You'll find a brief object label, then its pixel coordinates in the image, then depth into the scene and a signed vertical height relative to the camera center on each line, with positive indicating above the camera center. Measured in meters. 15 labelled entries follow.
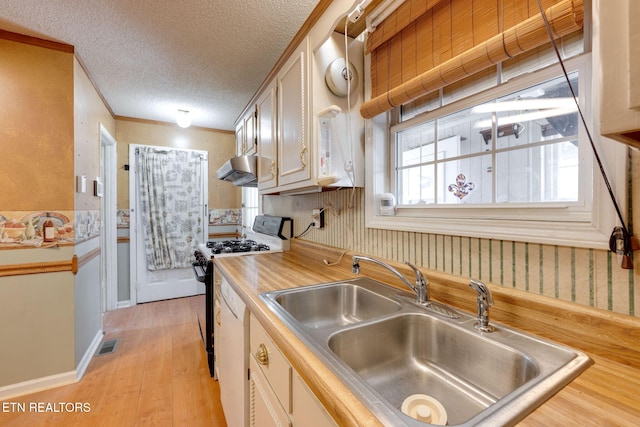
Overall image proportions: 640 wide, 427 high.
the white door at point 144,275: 3.32 -0.79
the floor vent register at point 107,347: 2.28 -1.16
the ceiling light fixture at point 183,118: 2.97 +1.03
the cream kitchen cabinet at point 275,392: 0.62 -0.49
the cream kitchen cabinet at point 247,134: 2.41 +0.76
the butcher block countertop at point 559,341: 0.47 -0.34
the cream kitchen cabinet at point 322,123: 1.35 +0.46
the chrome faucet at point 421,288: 0.97 -0.27
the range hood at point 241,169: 2.20 +0.36
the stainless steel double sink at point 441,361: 0.51 -0.37
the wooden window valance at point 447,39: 0.72 +0.58
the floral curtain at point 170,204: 3.36 +0.10
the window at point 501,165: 0.73 +0.17
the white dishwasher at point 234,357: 1.09 -0.66
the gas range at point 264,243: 2.13 -0.29
